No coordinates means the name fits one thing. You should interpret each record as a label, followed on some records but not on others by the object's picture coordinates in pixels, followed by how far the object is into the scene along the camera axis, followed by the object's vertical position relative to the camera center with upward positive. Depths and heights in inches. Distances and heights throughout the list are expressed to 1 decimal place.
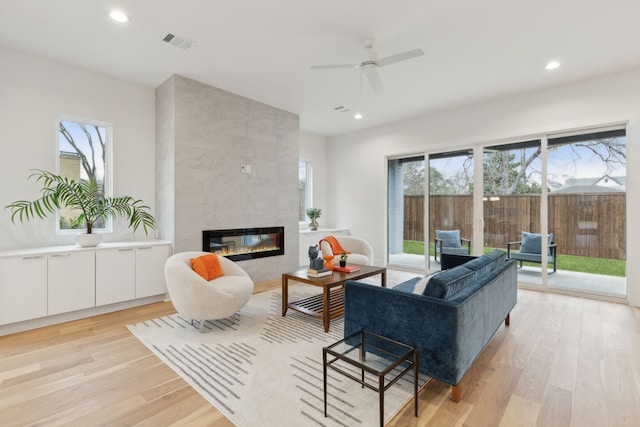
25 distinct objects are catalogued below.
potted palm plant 133.0 +5.3
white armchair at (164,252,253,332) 114.7 -30.8
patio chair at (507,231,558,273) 180.4 -19.9
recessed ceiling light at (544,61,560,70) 145.8 +74.0
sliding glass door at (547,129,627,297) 161.0 +4.2
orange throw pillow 130.8 -22.5
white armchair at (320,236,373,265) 199.9 -21.3
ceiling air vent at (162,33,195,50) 125.0 +73.5
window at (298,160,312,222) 277.7 +25.4
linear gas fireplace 175.8 -16.8
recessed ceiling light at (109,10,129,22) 109.1 +73.1
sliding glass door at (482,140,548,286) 184.4 +11.6
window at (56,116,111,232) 150.1 +31.1
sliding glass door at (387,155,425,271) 235.8 +3.3
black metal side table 64.3 -36.4
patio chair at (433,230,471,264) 212.2 -19.6
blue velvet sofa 72.9 -26.6
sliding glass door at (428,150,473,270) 211.0 +10.4
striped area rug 72.5 -46.6
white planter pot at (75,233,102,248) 137.3 -11.4
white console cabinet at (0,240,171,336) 119.3 -29.1
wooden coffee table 121.9 -34.3
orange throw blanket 200.2 -19.1
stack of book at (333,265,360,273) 144.6 -25.8
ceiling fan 115.0 +60.6
